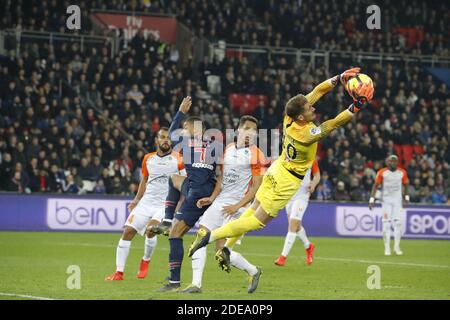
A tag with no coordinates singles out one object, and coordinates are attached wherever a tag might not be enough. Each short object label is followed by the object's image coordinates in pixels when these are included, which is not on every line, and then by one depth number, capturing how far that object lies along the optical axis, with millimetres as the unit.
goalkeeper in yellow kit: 11727
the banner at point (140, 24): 36562
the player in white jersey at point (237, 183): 12445
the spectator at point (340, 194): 30688
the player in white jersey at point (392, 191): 23297
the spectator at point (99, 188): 27875
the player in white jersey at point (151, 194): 14789
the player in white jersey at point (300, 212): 18484
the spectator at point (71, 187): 27391
